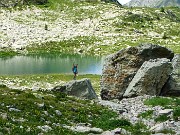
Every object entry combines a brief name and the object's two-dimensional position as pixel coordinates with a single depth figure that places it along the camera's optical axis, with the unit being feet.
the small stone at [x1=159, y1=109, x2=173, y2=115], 82.44
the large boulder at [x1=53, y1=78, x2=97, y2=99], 118.83
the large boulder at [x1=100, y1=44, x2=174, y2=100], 133.59
